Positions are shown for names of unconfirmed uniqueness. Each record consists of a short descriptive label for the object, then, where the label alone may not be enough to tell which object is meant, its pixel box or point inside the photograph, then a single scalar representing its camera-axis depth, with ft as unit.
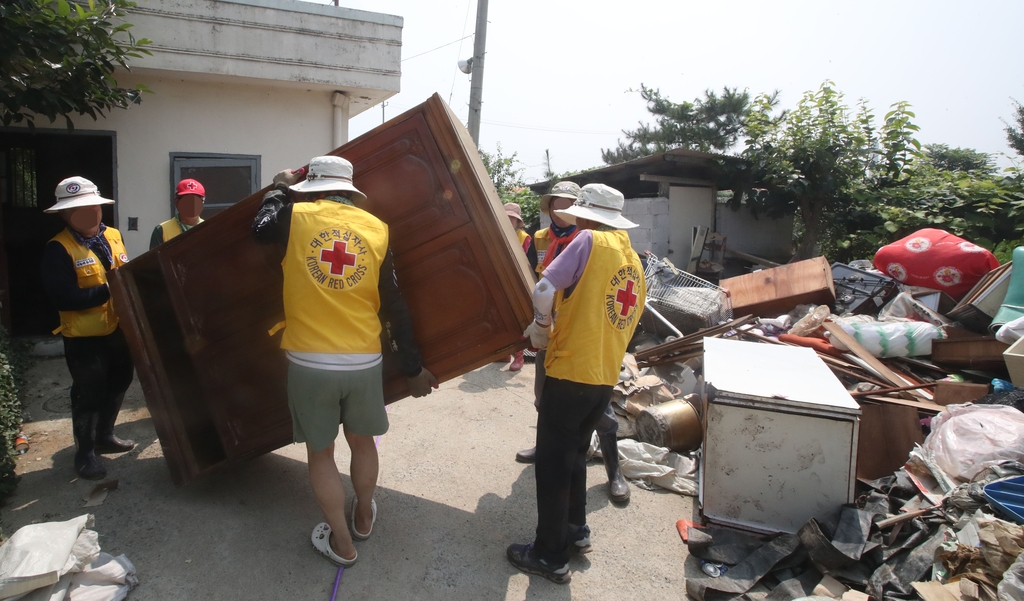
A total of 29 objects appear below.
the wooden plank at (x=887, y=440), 12.89
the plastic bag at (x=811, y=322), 18.92
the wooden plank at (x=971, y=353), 15.80
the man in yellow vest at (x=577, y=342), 8.89
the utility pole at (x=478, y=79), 31.99
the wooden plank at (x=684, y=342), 19.06
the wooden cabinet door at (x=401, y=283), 9.70
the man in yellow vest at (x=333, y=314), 8.35
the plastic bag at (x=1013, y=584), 7.30
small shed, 33.91
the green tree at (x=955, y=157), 83.10
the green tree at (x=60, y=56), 13.83
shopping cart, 21.49
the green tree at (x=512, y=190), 49.26
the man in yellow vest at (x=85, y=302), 11.09
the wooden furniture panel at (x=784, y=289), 21.34
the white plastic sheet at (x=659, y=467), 13.01
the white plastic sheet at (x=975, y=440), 10.85
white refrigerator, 10.68
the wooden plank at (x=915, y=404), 13.88
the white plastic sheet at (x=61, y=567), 7.23
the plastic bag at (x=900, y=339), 17.22
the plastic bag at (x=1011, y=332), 15.17
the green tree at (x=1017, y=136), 71.46
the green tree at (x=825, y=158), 32.09
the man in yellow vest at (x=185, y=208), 14.01
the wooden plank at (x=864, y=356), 15.94
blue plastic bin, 8.98
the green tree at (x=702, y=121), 69.05
